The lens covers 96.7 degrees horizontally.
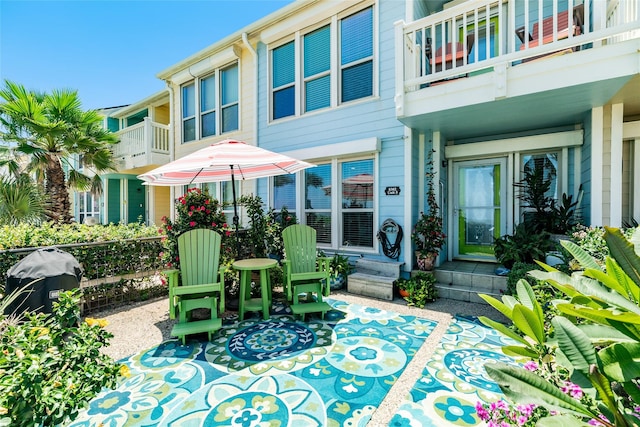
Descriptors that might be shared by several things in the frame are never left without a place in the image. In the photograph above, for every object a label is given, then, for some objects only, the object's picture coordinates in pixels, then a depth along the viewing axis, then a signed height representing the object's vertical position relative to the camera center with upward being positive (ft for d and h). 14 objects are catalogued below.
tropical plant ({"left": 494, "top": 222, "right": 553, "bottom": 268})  13.35 -1.80
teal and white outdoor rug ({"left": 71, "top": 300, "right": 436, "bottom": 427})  6.75 -4.85
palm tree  21.25 +6.23
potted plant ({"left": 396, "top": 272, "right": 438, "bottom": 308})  14.25 -4.12
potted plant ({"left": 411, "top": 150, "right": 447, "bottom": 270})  15.56 -1.62
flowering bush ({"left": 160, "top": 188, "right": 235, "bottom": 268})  13.41 -0.47
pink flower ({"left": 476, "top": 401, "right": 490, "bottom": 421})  4.19 -3.03
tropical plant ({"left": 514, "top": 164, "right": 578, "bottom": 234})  14.32 +0.16
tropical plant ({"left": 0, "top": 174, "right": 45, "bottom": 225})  19.58 +0.67
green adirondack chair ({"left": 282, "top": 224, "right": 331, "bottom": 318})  13.19 -2.62
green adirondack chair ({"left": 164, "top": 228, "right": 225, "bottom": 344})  10.58 -2.87
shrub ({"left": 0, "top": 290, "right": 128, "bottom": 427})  3.62 -2.32
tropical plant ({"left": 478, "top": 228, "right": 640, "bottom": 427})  2.33 -1.18
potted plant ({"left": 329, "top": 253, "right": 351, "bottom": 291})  16.98 -3.75
